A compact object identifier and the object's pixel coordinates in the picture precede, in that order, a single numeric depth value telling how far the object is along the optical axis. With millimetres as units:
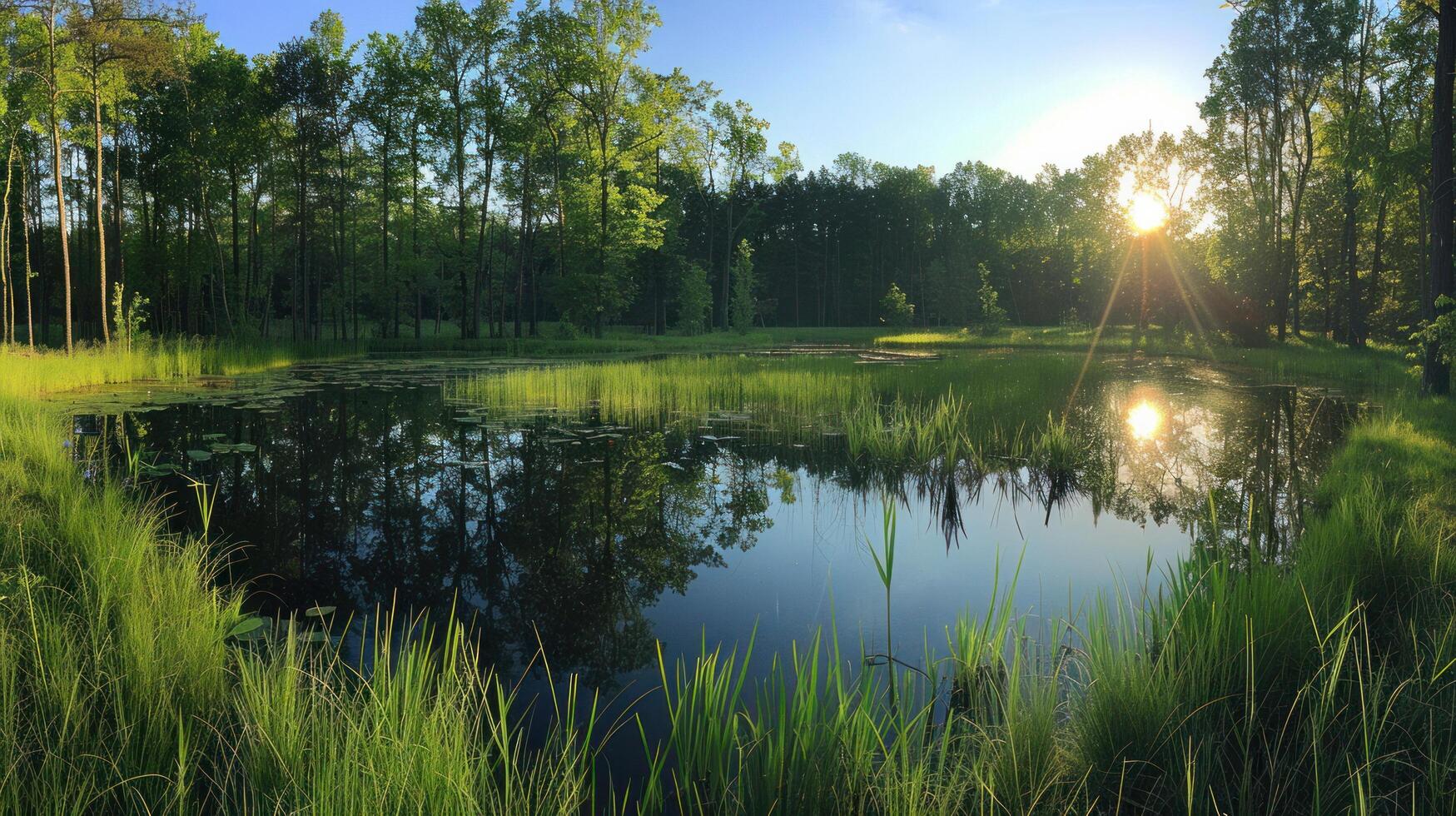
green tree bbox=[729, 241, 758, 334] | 45281
